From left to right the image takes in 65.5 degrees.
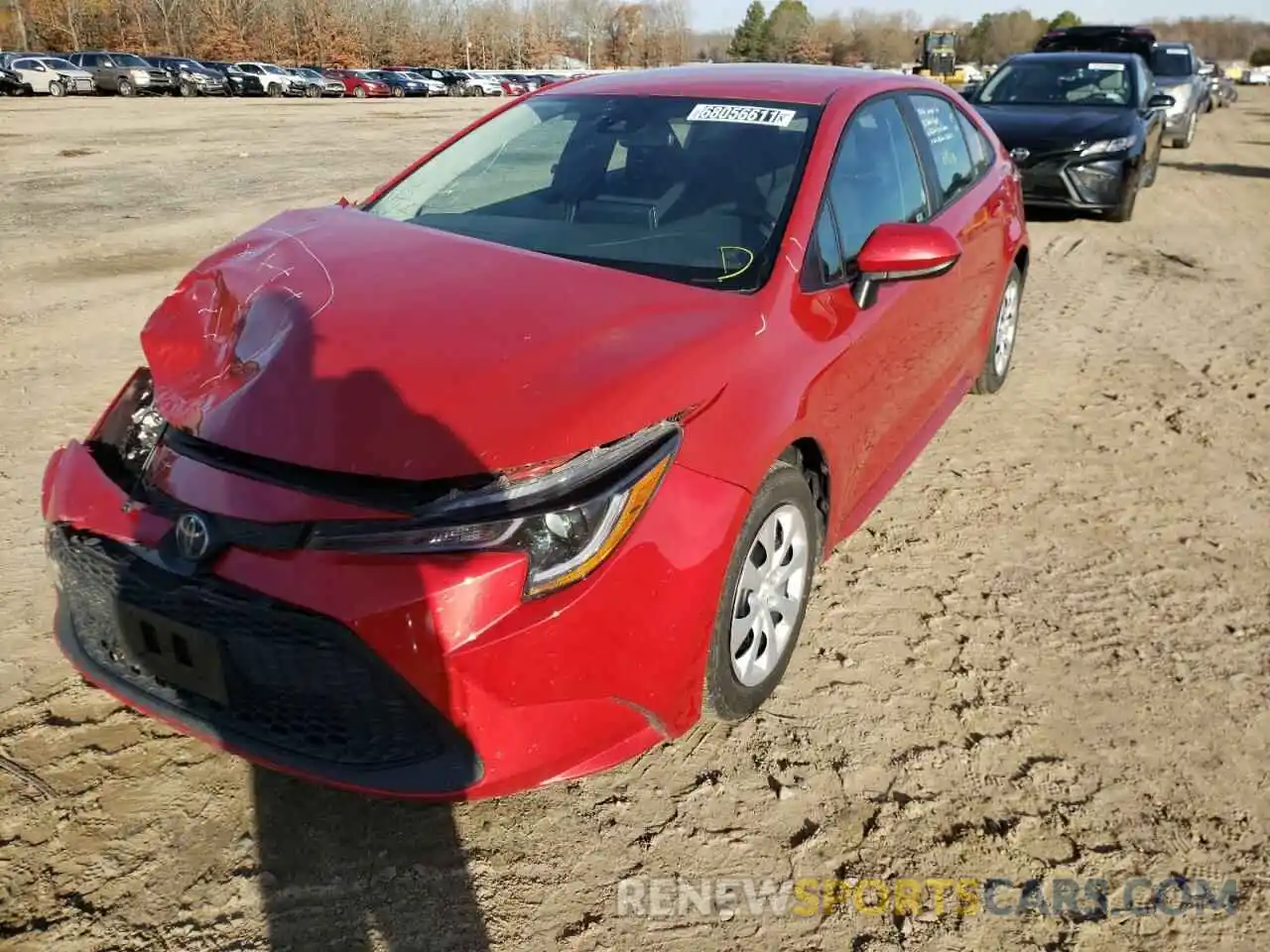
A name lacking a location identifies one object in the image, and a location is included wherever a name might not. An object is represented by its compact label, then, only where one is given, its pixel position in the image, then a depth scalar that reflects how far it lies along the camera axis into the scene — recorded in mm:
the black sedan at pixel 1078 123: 9602
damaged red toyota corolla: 1963
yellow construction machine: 40000
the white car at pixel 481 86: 53969
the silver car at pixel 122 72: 36469
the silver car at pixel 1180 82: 16812
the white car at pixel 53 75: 34031
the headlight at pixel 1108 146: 9562
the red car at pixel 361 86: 47438
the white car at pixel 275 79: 44031
